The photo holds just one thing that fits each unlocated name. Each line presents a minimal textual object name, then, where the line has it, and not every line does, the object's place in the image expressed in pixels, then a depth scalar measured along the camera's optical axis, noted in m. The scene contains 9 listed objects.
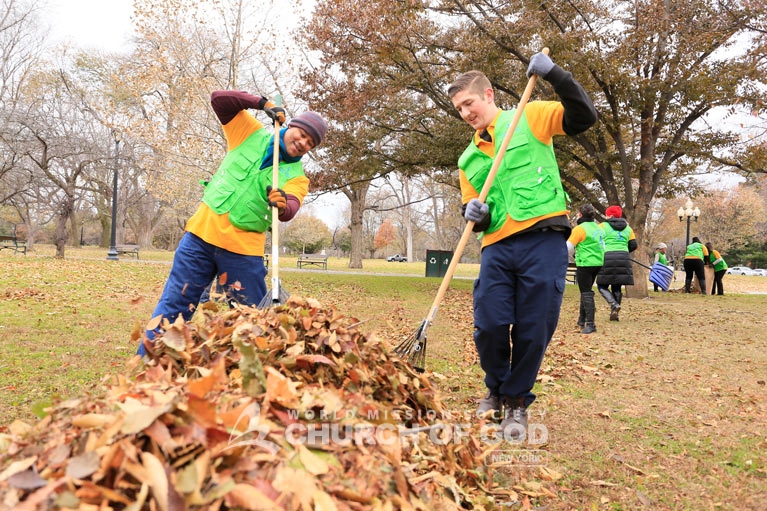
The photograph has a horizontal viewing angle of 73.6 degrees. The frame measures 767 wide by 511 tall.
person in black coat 8.42
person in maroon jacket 3.46
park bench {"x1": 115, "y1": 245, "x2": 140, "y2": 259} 22.46
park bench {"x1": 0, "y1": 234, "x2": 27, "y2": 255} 21.39
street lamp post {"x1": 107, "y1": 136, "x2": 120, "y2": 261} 18.77
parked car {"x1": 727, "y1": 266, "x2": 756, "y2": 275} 48.53
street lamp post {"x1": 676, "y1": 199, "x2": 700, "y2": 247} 22.53
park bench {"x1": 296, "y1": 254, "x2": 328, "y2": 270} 24.37
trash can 19.86
